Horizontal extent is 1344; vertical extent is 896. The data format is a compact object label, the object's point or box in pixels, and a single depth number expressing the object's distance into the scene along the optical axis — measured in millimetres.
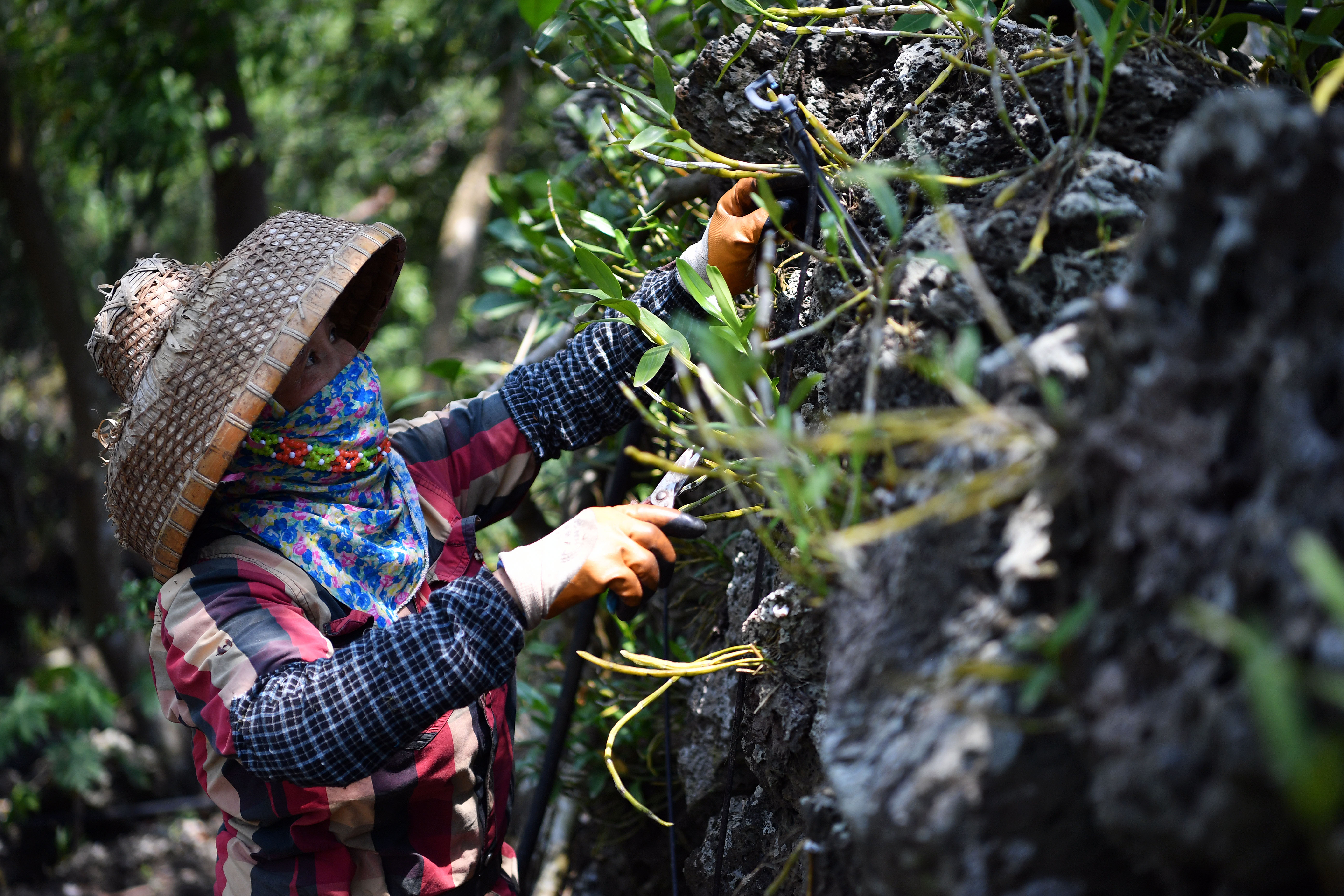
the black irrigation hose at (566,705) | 1795
